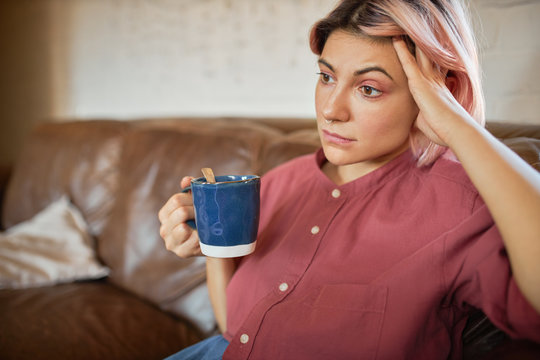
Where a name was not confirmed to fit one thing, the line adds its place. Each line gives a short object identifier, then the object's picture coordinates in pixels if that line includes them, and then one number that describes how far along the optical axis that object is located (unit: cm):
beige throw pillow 164
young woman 67
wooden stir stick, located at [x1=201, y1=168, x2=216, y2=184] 79
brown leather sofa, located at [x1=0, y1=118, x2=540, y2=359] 131
